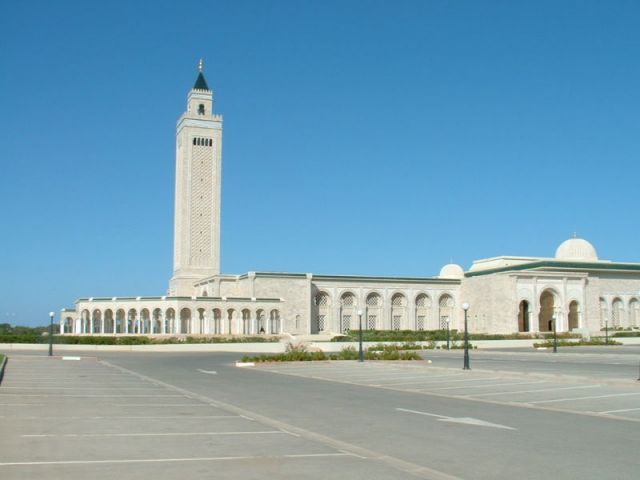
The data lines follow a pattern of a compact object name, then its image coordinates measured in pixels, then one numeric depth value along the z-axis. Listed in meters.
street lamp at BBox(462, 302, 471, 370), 23.70
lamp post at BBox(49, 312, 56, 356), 36.30
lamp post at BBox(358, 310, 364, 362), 30.37
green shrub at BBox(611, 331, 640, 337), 62.18
